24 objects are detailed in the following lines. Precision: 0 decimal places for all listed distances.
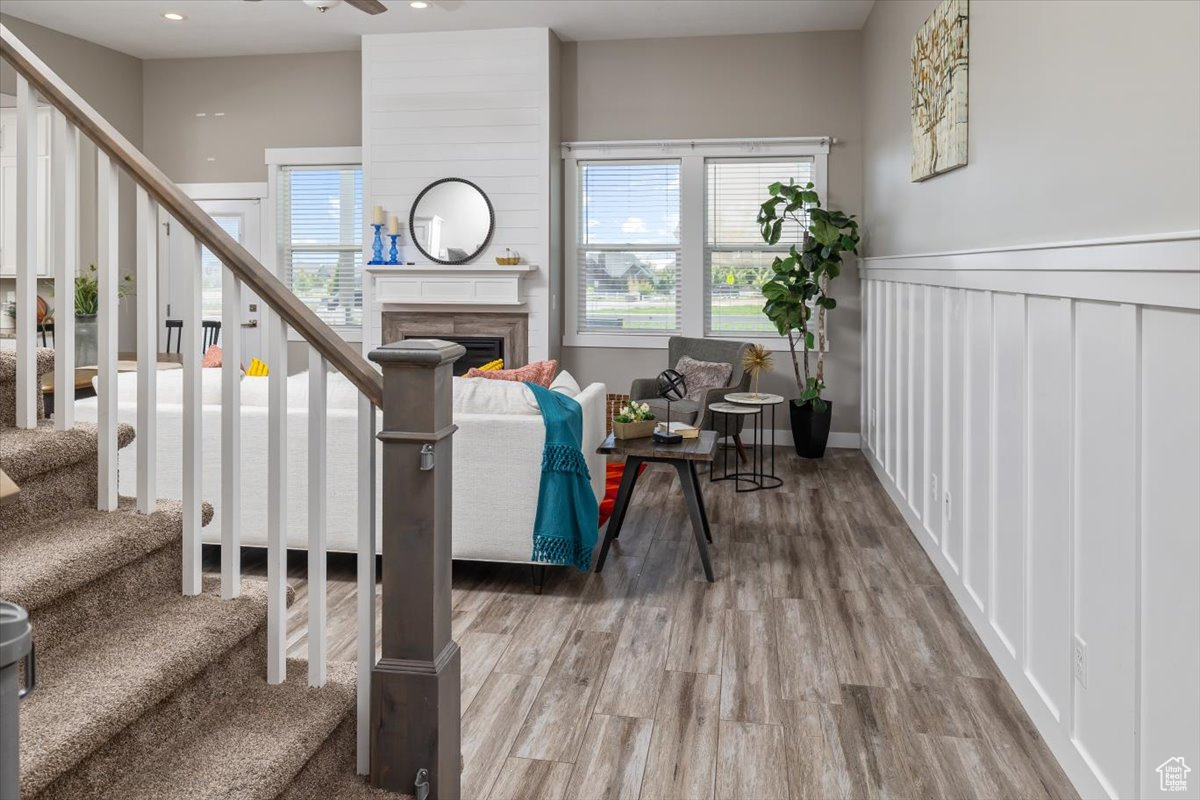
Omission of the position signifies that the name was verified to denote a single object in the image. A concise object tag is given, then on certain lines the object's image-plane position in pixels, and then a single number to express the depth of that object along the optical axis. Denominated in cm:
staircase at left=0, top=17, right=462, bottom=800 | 178
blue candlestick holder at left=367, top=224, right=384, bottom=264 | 690
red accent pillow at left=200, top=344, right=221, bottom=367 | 481
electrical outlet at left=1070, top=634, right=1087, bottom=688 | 212
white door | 749
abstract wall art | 361
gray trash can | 82
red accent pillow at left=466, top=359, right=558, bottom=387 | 415
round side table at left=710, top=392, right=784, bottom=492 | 523
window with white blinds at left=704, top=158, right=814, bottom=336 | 687
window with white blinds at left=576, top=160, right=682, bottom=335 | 705
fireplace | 687
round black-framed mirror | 682
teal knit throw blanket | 354
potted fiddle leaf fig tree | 616
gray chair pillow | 623
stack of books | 404
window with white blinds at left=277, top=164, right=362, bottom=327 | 738
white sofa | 357
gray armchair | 588
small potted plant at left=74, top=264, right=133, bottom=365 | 392
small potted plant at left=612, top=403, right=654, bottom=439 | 398
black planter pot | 637
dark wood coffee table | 379
